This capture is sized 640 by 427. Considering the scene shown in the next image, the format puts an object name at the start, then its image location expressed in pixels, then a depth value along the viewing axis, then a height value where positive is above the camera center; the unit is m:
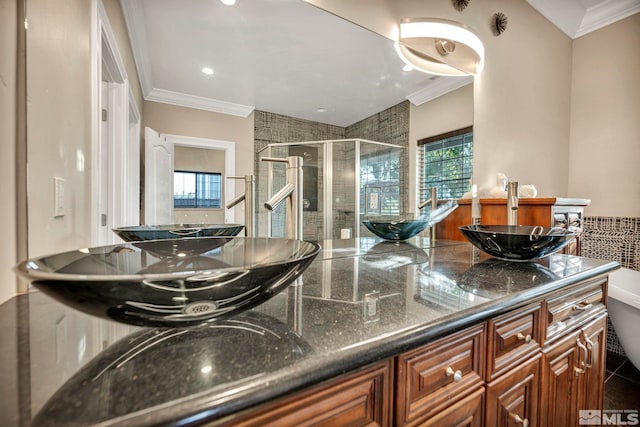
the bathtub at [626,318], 1.62 -0.63
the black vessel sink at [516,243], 1.05 -0.12
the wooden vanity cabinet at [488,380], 0.48 -0.39
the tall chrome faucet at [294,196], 1.06 +0.05
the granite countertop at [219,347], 0.34 -0.23
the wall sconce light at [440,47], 1.72 +1.07
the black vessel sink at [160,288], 0.38 -0.12
